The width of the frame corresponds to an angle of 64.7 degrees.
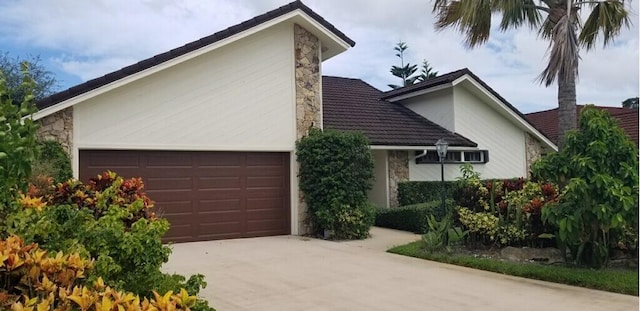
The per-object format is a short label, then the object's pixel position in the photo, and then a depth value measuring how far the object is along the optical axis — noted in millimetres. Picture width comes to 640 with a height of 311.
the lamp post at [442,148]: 12016
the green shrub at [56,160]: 9422
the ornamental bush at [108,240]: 3195
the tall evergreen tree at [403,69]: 42531
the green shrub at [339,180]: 11500
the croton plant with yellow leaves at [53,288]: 2211
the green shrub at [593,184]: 6543
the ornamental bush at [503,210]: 8539
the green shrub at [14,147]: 3311
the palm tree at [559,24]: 11305
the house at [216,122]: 10359
